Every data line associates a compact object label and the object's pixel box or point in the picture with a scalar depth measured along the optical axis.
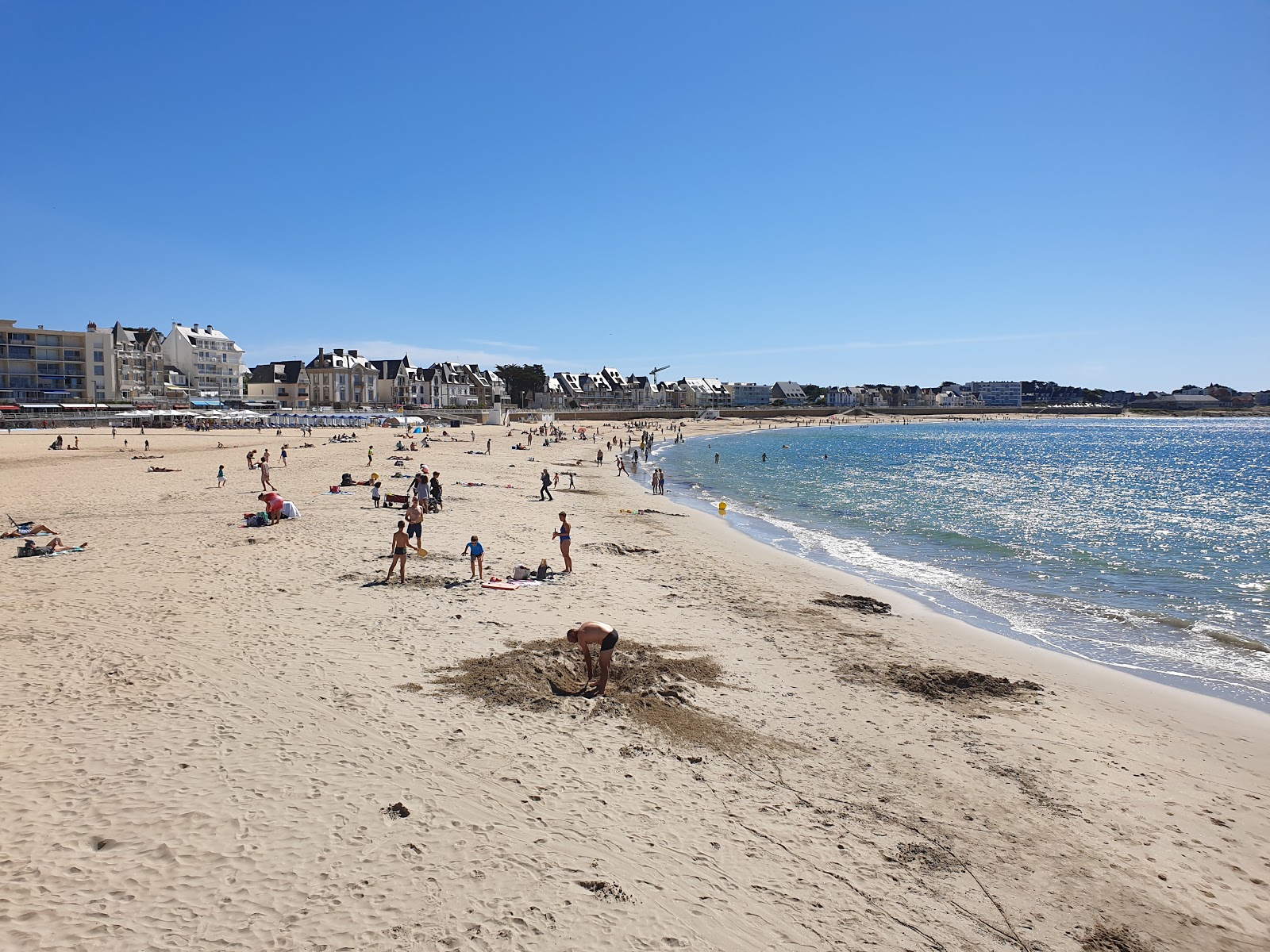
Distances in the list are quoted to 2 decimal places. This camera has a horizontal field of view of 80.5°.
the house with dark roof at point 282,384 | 108.06
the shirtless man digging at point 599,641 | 9.15
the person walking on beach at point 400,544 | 14.07
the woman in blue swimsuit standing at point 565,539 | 15.51
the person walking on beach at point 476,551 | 14.41
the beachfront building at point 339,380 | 108.19
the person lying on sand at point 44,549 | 15.14
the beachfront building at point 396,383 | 119.94
